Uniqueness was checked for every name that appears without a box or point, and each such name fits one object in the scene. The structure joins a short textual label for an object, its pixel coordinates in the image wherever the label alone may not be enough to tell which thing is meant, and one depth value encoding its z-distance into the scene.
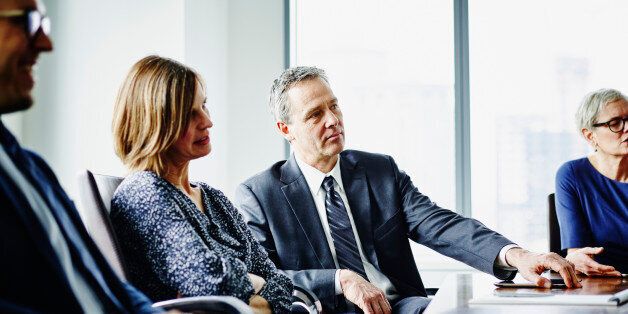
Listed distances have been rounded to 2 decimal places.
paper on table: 1.65
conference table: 1.59
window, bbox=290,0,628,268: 4.86
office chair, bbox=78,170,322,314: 1.64
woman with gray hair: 3.02
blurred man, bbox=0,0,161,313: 1.17
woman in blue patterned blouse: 1.83
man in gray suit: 2.57
